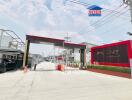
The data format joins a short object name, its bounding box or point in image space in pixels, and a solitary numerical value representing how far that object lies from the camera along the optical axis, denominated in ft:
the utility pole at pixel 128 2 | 40.63
